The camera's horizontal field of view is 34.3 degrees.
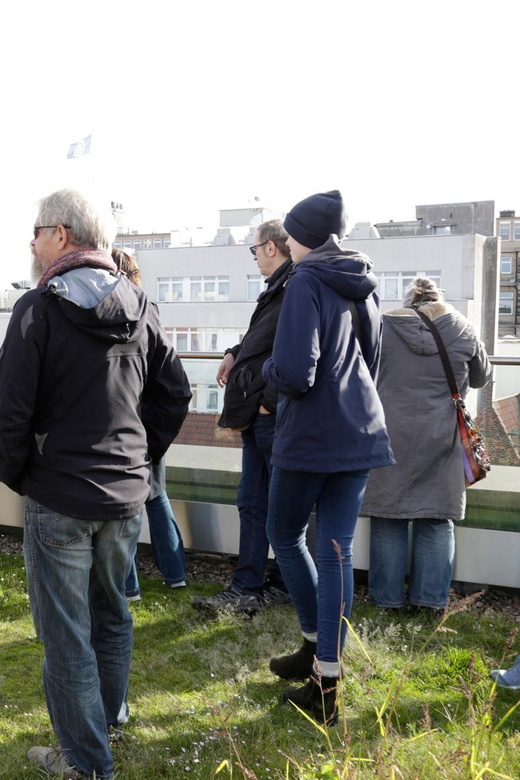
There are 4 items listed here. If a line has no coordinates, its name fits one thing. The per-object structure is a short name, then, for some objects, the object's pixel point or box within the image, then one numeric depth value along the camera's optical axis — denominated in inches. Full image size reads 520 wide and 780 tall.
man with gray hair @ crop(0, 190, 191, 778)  99.8
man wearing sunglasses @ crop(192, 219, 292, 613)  165.2
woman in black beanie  124.9
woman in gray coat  174.2
